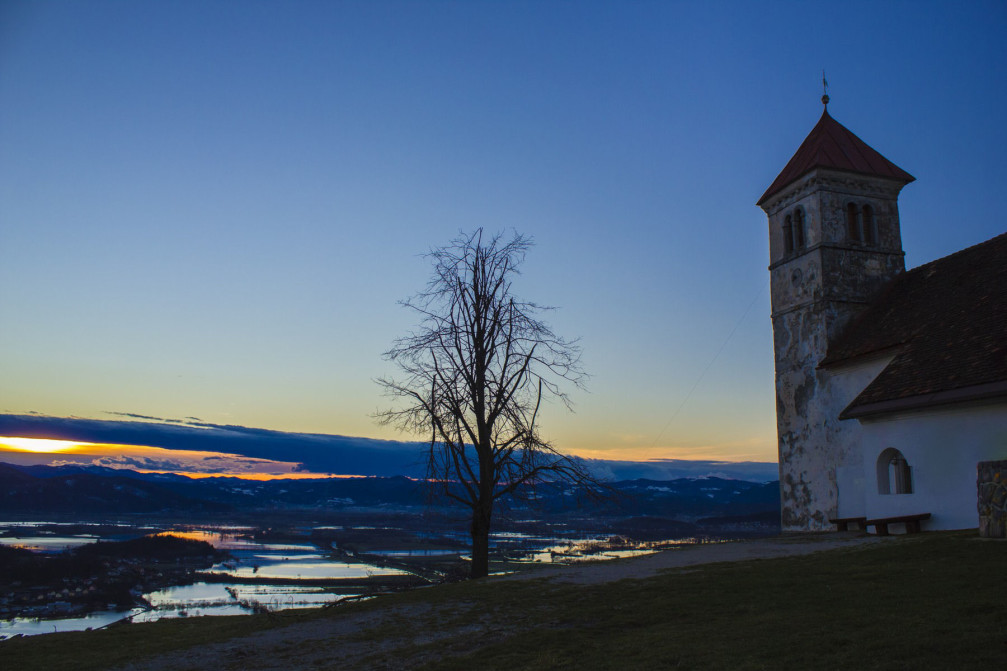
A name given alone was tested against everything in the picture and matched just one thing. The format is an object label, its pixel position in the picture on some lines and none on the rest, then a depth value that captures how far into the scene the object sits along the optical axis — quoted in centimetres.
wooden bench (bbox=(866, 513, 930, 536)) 1736
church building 1683
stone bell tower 2556
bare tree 1892
